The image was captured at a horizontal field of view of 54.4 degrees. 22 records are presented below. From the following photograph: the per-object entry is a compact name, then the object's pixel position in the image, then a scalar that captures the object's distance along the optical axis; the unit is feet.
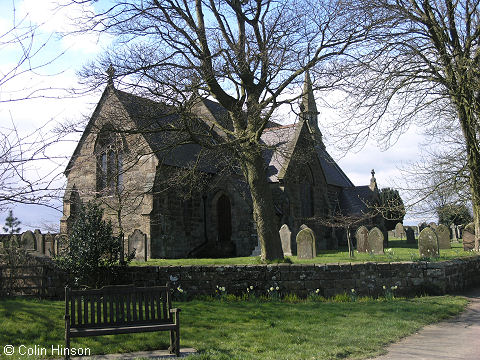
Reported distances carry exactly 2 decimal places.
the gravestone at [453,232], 120.07
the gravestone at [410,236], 109.28
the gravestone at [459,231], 118.15
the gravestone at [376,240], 58.49
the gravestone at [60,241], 58.08
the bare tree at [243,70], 40.70
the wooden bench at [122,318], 21.55
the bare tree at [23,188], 17.76
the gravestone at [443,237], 70.86
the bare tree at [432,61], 41.37
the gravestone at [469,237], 67.67
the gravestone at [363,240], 65.46
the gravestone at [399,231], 131.40
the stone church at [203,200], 54.70
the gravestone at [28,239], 67.67
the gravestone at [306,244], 55.26
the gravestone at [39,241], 70.35
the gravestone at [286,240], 65.57
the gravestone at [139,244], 59.31
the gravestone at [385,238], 97.79
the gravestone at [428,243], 49.83
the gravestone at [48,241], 74.40
